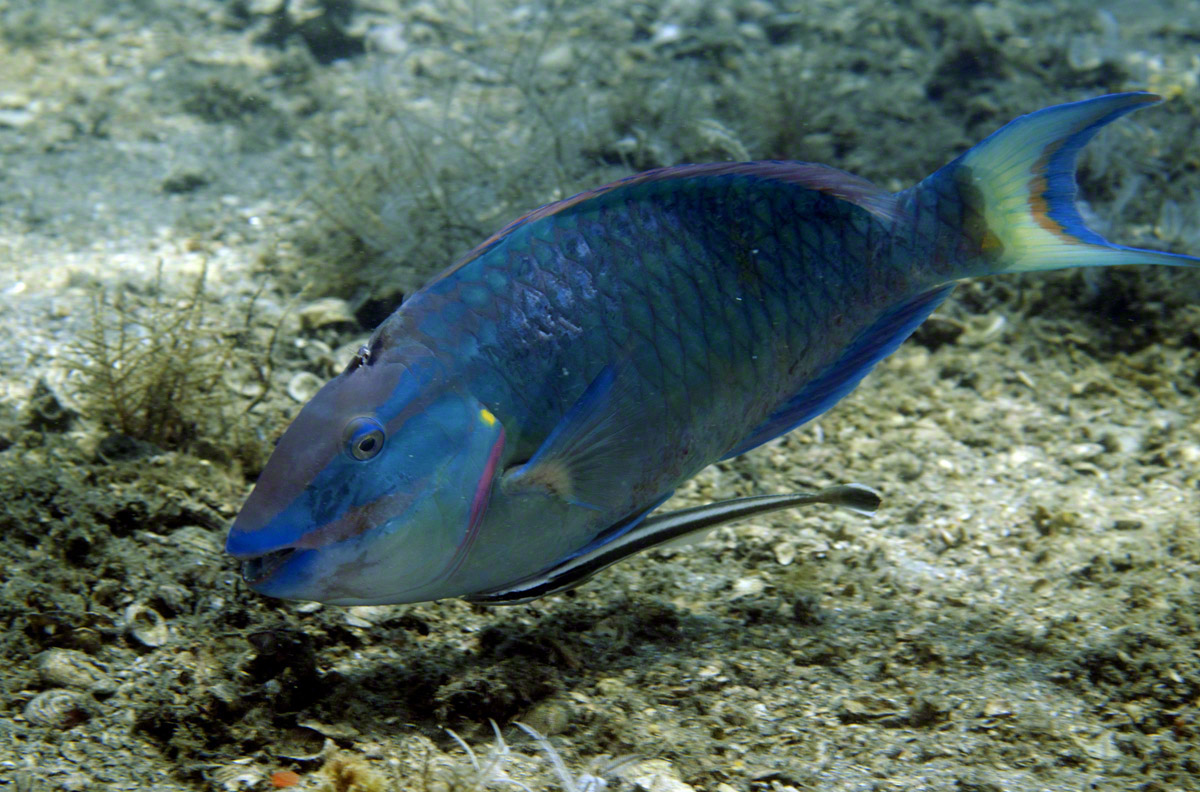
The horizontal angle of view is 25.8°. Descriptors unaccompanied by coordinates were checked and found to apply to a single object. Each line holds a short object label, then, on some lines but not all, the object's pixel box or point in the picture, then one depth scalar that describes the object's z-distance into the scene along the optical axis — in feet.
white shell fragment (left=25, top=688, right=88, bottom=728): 3.55
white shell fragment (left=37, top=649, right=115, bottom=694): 3.62
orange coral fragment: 3.51
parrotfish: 3.47
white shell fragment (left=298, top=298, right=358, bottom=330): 5.37
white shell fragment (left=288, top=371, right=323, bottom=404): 4.76
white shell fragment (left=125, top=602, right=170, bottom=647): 3.73
